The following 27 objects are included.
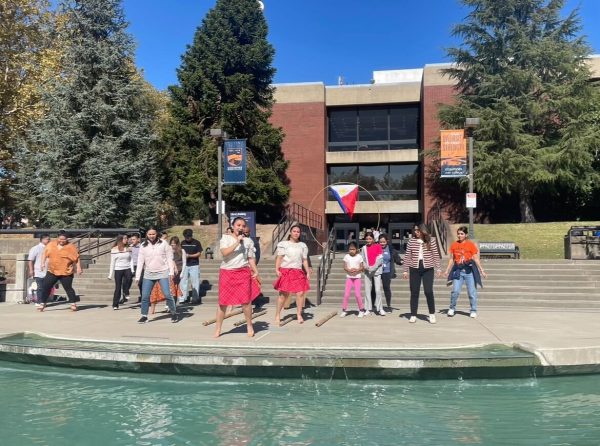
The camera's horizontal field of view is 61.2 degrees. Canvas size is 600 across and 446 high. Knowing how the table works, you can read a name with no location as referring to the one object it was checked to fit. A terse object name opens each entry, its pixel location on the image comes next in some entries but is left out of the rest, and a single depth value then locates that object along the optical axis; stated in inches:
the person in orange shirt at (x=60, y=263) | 421.4
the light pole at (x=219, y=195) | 721.5
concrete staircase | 469.7
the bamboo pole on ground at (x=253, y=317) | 330.8
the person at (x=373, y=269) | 408.5
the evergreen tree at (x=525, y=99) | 960.9
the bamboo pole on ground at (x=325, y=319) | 343.5
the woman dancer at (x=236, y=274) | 286.2
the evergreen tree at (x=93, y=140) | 918.4
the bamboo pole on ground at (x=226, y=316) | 349.1
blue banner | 764.6
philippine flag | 742.8
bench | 684.1
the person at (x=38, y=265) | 440.0
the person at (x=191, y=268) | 457.4
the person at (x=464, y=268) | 388.5
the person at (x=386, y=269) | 438.3
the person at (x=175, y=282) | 379.9
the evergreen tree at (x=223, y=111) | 1014.4
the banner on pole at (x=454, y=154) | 757.9
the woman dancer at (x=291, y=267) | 339.9
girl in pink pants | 401.4
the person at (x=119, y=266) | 446.0
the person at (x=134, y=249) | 475.5
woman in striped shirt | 359.9
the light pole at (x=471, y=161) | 677.3
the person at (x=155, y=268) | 362.9
